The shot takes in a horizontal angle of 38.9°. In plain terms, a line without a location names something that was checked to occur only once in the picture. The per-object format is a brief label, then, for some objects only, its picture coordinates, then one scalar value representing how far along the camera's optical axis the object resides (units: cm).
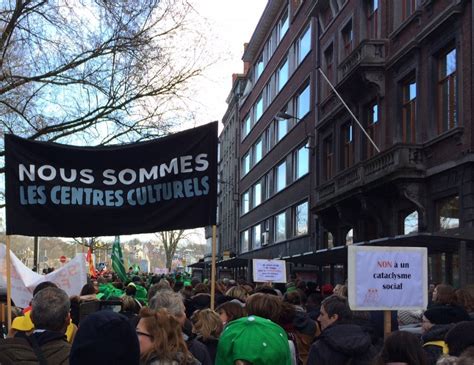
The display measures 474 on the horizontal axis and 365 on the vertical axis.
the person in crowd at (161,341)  374
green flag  2347
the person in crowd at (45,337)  366
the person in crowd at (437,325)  533
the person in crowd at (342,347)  477
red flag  3160
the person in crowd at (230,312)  592
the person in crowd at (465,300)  733
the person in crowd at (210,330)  559
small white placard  1505
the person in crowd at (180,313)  488
